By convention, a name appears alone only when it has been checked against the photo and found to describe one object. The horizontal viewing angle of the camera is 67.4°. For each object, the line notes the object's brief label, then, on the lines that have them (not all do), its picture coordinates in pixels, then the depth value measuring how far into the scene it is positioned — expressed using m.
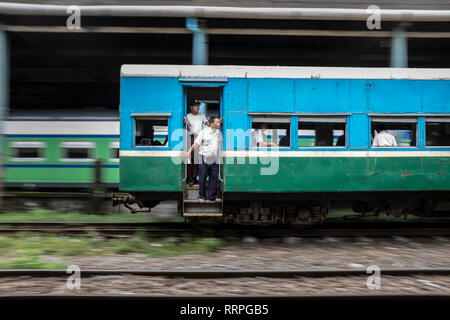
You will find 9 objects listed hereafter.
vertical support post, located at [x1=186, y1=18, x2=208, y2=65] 10.49
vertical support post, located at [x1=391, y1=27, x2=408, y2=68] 10.71
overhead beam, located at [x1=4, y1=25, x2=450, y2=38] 10.83
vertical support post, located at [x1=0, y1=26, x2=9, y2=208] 10.48
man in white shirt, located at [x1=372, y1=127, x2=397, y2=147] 6.44
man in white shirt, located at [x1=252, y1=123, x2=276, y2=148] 6.30
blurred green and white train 12.33
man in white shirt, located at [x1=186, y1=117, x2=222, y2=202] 6.27
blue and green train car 6.27
